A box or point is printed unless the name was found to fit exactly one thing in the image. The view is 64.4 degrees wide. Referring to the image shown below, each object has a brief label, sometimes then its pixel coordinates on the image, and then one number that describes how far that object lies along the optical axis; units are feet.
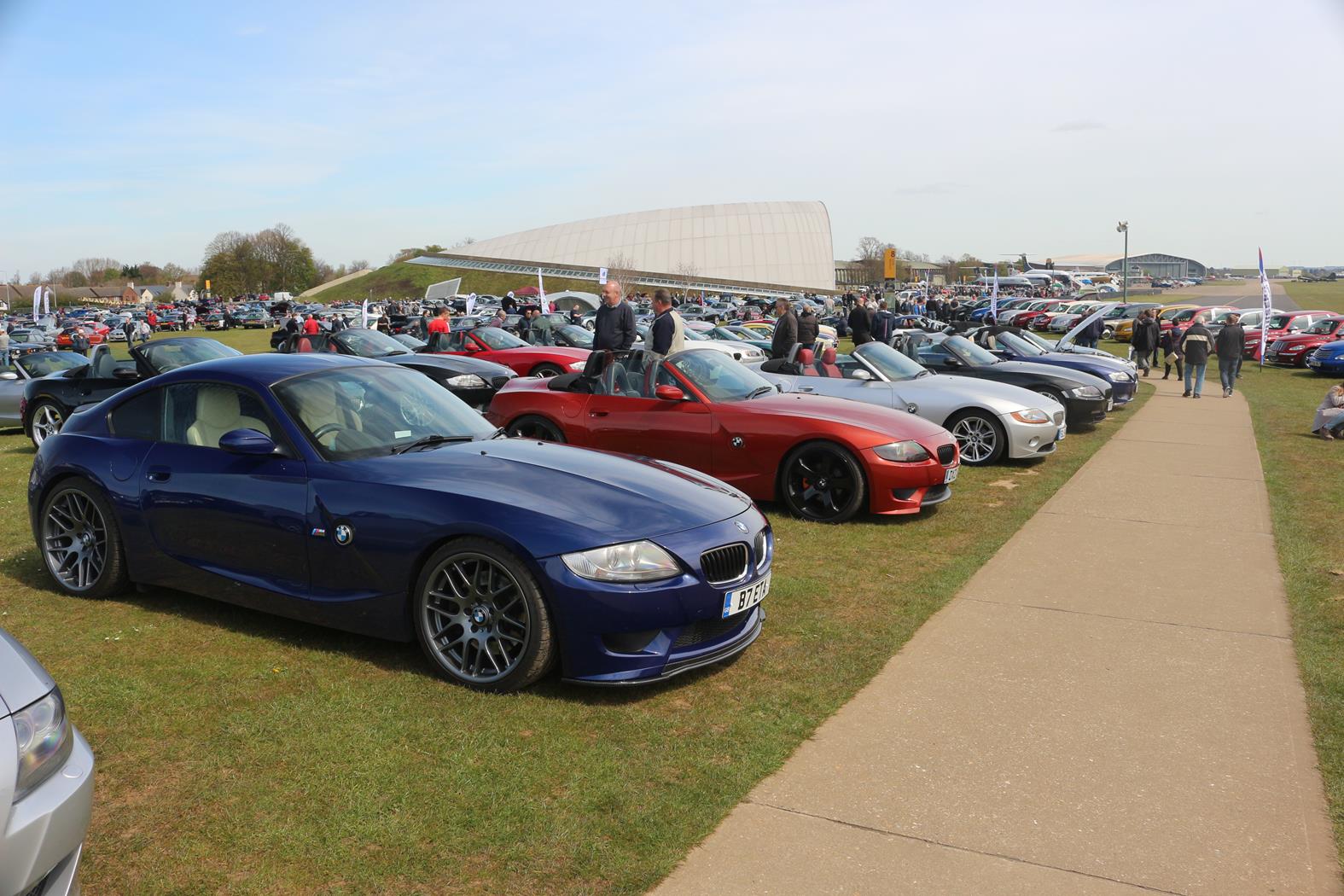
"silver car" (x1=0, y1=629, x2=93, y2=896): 8.23
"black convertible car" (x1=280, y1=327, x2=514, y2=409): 45.78
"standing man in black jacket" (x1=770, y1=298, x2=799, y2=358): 47.80
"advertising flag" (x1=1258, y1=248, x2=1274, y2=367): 89.10
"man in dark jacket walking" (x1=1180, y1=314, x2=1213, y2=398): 67.21
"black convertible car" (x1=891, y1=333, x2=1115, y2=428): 46.34
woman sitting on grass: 46.24
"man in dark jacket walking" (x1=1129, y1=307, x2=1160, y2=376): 83.05
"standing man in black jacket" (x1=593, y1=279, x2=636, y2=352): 40.50
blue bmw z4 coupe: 14.62
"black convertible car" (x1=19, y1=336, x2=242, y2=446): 41.60
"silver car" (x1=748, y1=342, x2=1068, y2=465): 37.32
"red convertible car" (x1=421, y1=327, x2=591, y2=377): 51.90
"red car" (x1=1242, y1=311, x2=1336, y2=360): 105.91
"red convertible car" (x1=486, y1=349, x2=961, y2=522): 27.12
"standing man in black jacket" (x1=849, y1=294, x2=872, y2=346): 64.22
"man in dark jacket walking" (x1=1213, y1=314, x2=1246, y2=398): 67.10
